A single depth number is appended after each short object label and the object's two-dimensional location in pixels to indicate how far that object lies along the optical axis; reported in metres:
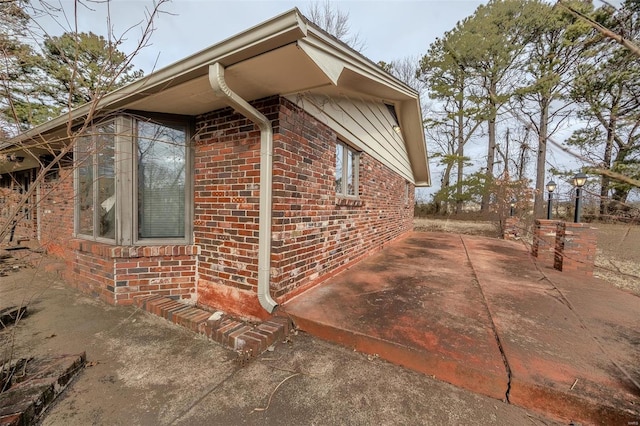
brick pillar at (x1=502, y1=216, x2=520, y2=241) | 9.03
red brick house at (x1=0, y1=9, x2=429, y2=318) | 2.18
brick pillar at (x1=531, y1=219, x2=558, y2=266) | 4.61
